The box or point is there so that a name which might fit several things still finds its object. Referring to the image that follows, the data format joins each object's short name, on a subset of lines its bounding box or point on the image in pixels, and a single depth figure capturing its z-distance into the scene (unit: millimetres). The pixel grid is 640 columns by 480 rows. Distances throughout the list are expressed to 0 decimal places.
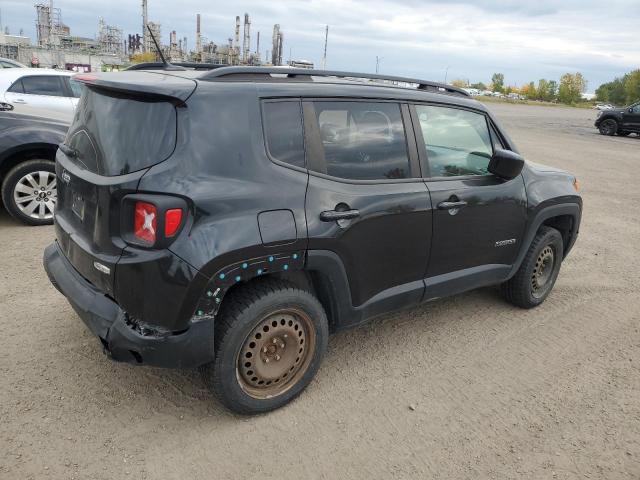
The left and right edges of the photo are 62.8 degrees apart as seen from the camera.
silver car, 8883
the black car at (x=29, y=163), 5602
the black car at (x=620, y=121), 23797
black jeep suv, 2455
